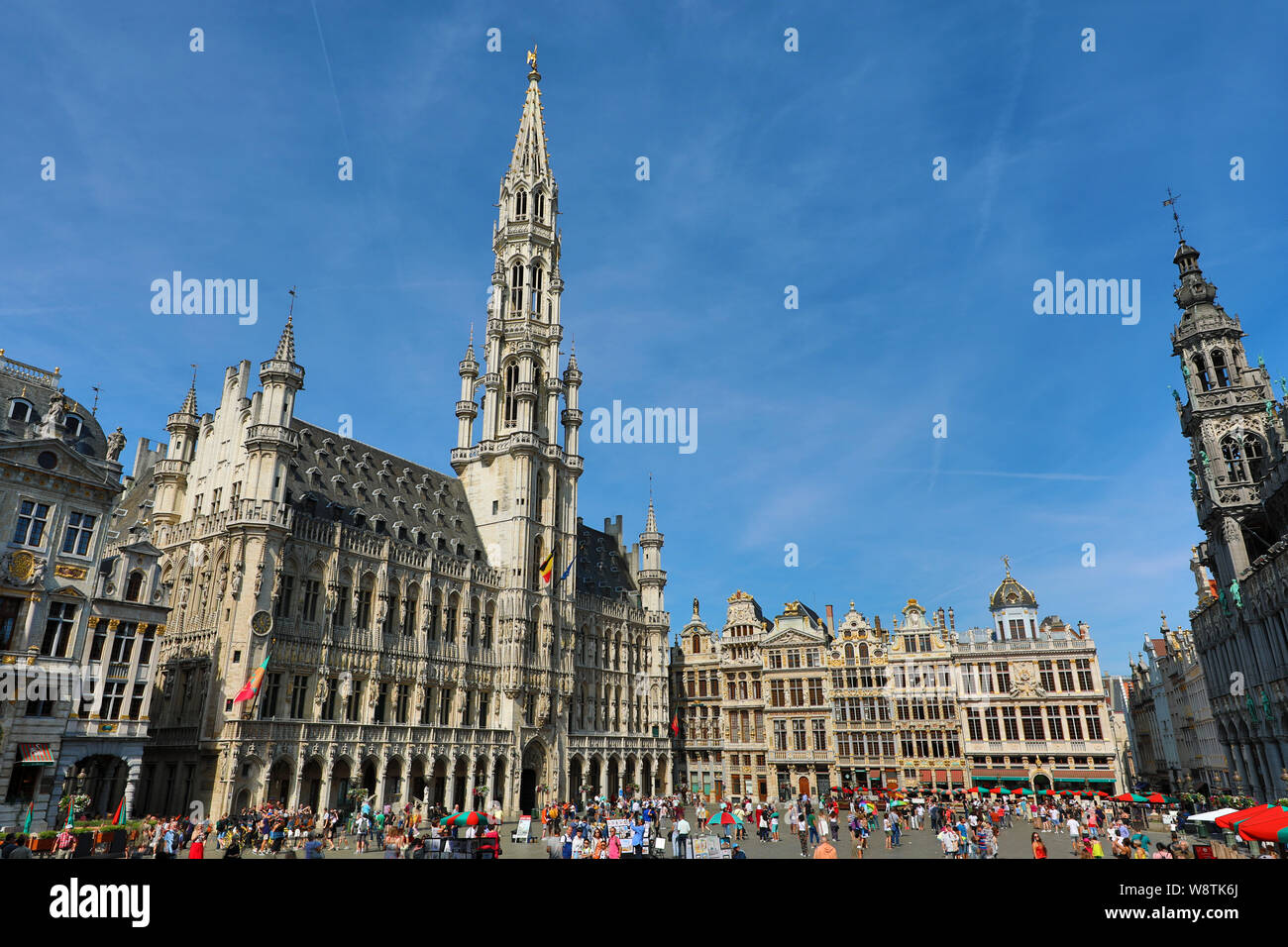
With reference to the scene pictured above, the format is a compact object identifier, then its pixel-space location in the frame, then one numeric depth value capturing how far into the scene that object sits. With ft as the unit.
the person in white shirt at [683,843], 73.67
